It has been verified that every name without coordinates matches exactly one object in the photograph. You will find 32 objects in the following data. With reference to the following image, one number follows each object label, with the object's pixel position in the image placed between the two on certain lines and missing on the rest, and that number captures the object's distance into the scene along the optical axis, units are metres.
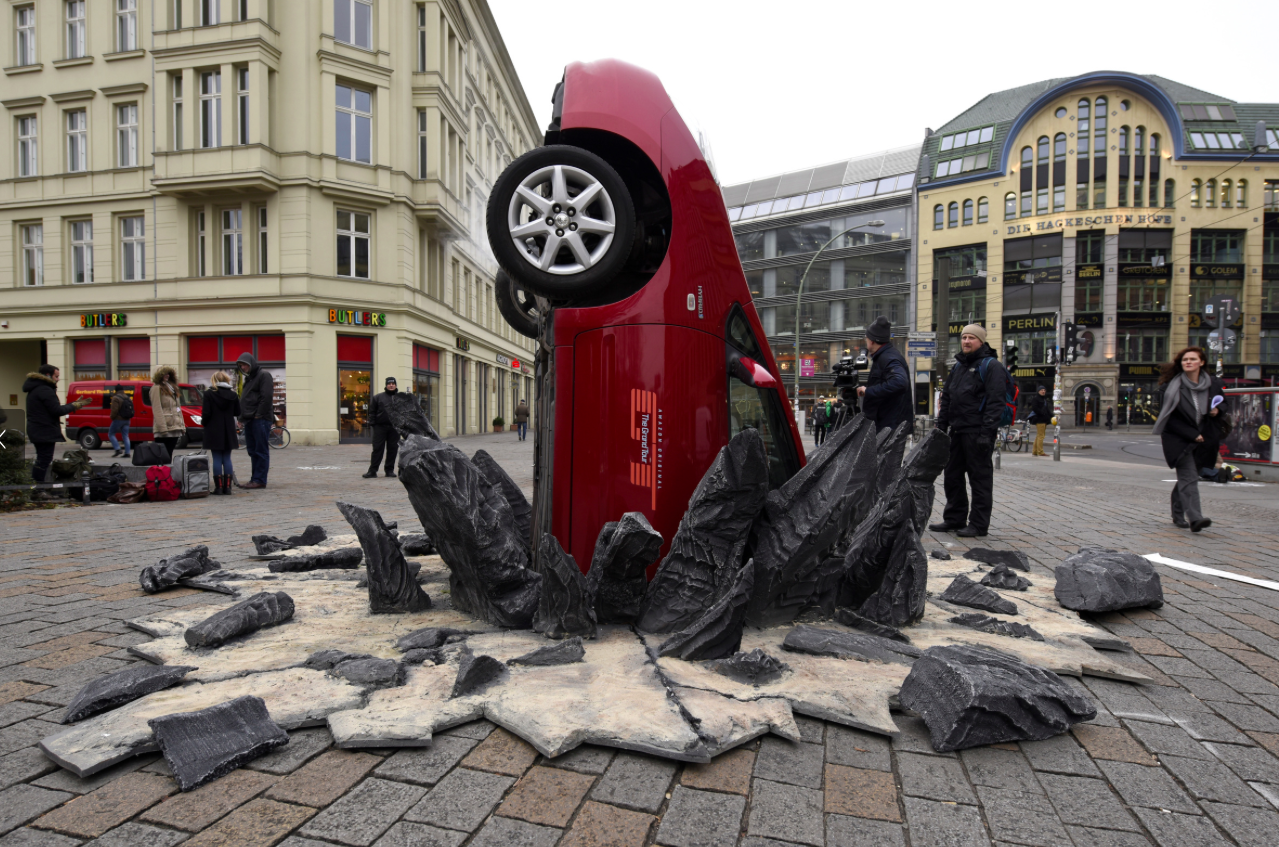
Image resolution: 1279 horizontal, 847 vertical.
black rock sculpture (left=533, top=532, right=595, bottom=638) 2.88
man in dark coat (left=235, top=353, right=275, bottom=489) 9.81
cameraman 5.83
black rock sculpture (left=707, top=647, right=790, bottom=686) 2.52
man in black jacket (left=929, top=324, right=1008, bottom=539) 6.28
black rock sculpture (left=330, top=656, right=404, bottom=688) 2.41
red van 19.73
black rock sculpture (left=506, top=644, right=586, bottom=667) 2.62
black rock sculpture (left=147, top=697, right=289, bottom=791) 1.86
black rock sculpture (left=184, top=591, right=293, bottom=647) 2.81
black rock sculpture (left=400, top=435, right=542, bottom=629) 2.95
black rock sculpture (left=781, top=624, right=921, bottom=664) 2.77
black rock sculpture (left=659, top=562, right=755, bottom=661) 2.68
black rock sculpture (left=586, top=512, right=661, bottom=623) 2.82
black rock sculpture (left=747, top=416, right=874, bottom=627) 3.03
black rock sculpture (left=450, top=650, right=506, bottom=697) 2.34
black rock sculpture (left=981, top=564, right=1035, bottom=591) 4.19
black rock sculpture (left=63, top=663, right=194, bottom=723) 2.21
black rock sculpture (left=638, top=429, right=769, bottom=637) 2.85
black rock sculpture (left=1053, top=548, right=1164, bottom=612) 3.70
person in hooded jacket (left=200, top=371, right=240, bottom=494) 9.42
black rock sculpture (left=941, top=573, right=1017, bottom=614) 3.64
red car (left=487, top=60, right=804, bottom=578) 3.16
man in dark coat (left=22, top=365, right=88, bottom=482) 9.12
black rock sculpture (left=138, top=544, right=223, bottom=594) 3.88
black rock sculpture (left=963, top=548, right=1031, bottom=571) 4.77
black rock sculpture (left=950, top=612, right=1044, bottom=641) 3.17
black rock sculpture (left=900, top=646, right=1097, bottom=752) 2.13
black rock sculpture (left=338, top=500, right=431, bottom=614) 3.27
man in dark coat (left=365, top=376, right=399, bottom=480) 11.27
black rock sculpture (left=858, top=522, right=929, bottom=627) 3.29
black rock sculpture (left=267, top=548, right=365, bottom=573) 4.32
